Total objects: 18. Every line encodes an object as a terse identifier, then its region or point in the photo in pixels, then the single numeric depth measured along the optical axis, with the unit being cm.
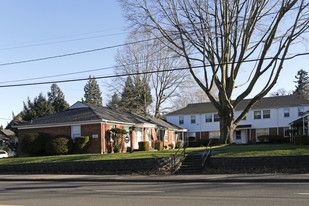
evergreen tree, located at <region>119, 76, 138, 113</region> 5223
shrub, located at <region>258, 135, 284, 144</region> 4366
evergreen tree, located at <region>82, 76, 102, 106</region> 8048
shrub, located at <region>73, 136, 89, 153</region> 2850
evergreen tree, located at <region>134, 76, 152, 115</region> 5162
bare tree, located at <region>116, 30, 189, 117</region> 4925
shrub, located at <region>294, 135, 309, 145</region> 2673
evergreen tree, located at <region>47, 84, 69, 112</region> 6198
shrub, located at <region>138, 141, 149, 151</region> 3266
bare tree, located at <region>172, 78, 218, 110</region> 5319
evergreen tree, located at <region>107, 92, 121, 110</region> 6186
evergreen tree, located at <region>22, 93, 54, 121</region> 5283
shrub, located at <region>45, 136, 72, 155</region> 2800
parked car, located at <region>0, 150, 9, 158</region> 4272
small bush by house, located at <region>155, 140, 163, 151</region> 3562
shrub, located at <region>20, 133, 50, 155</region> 2869
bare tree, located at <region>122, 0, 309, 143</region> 2603
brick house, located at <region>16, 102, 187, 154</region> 2911
